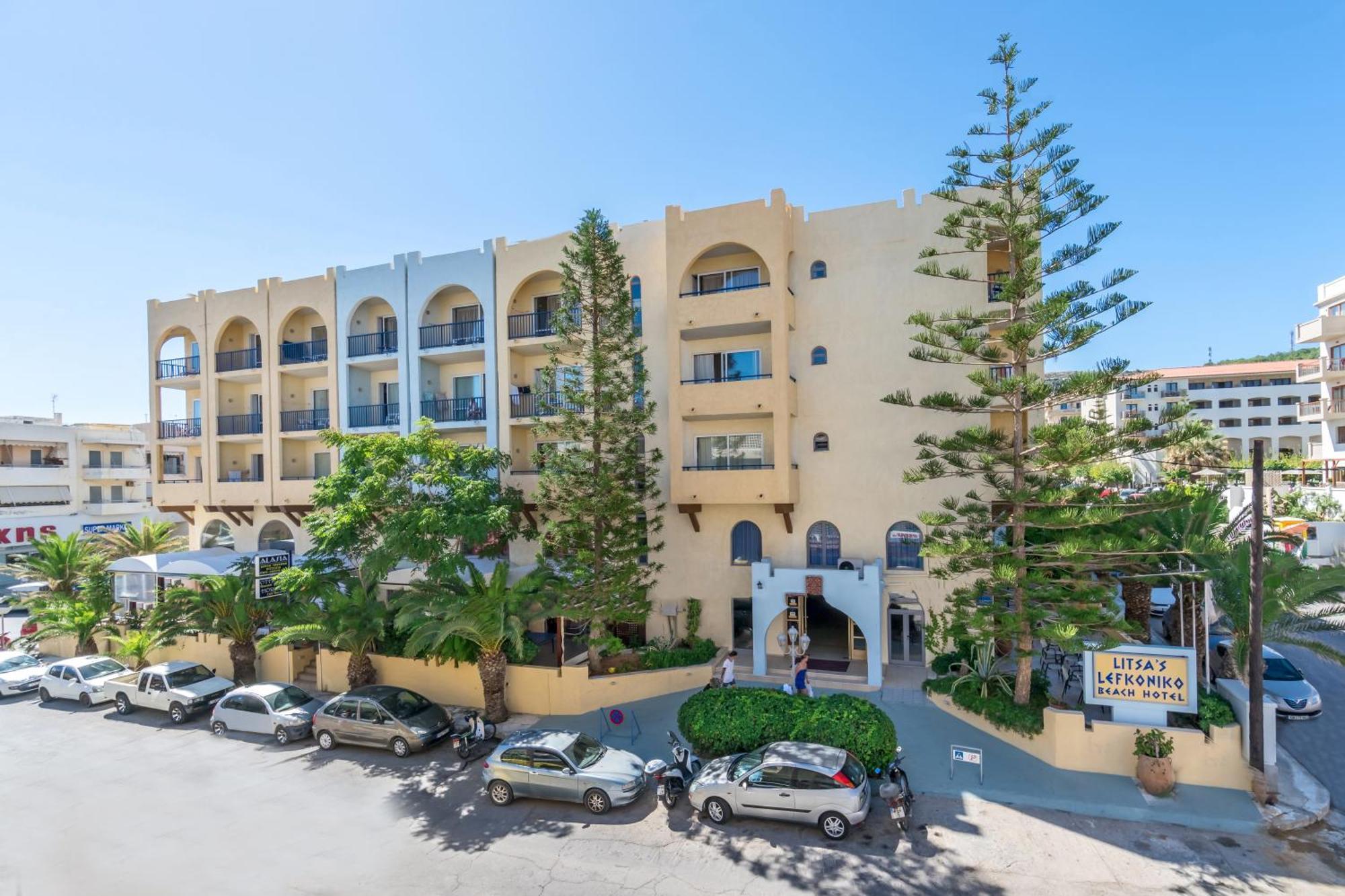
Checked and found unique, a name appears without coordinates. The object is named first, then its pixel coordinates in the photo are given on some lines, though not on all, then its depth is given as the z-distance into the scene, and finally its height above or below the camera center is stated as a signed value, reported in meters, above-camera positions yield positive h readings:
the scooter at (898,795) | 10.53 -5.91
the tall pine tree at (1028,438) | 13.15 +0.21
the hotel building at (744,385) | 19.00 +2.30
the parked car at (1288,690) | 15.18 -6.09
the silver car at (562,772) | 11.71 -6.00
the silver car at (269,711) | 15.52 -6.31
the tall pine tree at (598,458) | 17.17 -0.06
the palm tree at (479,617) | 15.52 -3.95
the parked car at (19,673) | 20.50 -6.81
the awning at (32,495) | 39.75 -1.81
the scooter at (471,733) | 14.09 -6.36
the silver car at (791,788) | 10.62 -5.85
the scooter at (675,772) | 11.84 -6.12
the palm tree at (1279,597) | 13.23 -3.29
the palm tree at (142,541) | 25.67 -3.10
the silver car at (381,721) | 14.52 -6.15
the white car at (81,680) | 19.17 -6.54
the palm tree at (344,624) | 17.12 -4.48
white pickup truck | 17.56 -6.47
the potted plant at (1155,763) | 11.66 -5.93
